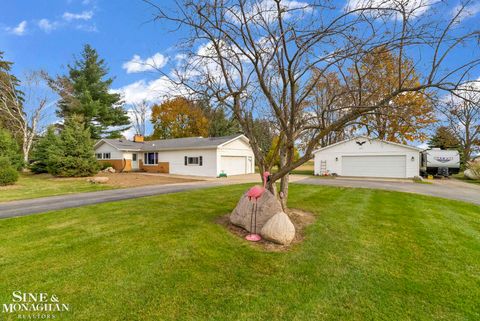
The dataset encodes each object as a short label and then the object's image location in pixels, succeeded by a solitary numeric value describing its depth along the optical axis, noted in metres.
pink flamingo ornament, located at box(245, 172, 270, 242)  4.73
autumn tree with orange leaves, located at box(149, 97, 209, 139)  34.78
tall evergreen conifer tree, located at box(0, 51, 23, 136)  21.80
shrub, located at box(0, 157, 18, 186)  12.27
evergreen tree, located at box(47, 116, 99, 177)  16.44
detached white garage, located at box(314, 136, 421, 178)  17.69
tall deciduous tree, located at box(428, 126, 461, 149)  22.72
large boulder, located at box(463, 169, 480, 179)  18.48
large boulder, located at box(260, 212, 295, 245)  4.41
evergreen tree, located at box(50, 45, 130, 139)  28.17
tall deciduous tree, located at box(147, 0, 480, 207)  3.58
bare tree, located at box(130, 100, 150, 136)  36.12
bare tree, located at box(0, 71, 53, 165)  22.17
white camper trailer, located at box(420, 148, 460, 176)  19.28
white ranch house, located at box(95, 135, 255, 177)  19.03
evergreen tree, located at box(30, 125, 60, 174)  19.58
